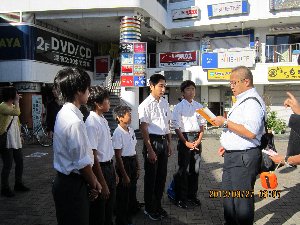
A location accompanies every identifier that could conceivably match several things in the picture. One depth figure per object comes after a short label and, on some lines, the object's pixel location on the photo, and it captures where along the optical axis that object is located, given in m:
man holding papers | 3.10
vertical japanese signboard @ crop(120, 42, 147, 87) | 15.41
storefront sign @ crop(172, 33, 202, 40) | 21.21
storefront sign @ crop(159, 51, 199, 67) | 19.67
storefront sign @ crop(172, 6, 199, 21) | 19.19
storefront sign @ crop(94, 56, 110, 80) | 21.52
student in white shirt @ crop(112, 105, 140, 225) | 3.77
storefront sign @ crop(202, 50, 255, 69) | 17.88
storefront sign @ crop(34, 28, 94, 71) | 16.22
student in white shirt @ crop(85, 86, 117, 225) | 2.83
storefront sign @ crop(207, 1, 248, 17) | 18.19
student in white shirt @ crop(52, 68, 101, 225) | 2.31
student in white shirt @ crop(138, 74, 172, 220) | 4.21
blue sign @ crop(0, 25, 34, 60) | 15.38
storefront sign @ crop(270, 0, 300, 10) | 17.23
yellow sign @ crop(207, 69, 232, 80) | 18.16
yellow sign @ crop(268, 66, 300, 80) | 17.02
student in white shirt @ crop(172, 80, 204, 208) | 4.76
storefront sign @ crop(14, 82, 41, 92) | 15.63
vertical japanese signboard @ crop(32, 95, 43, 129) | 15.13
